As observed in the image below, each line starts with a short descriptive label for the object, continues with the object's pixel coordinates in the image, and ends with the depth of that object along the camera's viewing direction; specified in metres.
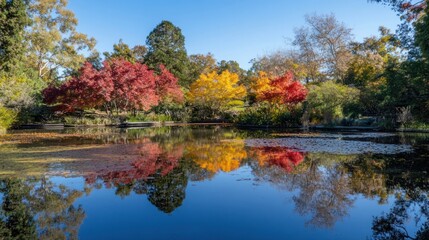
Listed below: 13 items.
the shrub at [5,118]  18.09
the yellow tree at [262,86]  24.43
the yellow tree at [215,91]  27.72
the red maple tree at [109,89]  22.70
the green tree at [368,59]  26.23
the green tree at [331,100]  19.14
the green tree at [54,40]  32.84
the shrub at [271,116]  21.06
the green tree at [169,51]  35.22
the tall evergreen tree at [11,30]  17.14
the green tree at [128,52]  37.56
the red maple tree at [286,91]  21.48
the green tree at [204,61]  45.34
